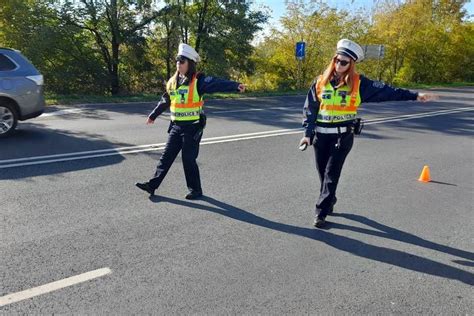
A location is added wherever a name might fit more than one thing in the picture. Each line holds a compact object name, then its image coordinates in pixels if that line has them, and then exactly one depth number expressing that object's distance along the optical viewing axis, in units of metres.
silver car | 7.45
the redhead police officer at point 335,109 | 3.87
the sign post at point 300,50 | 20.72
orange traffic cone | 5.87
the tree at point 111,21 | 16.55
